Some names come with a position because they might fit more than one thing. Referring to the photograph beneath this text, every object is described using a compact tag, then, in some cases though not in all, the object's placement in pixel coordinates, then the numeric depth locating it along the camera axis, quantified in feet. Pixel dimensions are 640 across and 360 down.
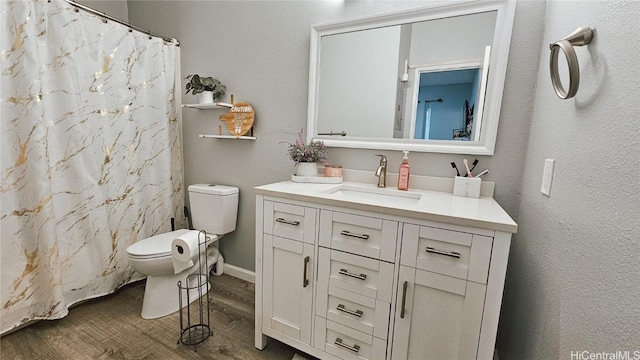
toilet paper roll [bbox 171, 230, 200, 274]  5.31
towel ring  2.55
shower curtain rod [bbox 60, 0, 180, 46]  5.38
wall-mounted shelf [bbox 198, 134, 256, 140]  6.56
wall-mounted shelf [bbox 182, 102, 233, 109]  6.71
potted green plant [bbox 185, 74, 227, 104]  6.75
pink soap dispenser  4.92
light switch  3.22
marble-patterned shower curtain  4.83
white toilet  5.57
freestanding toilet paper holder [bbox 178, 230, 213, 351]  5.19
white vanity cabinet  3.29
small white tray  5.42
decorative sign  6.59
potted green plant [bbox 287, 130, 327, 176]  5.50
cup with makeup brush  4.51
